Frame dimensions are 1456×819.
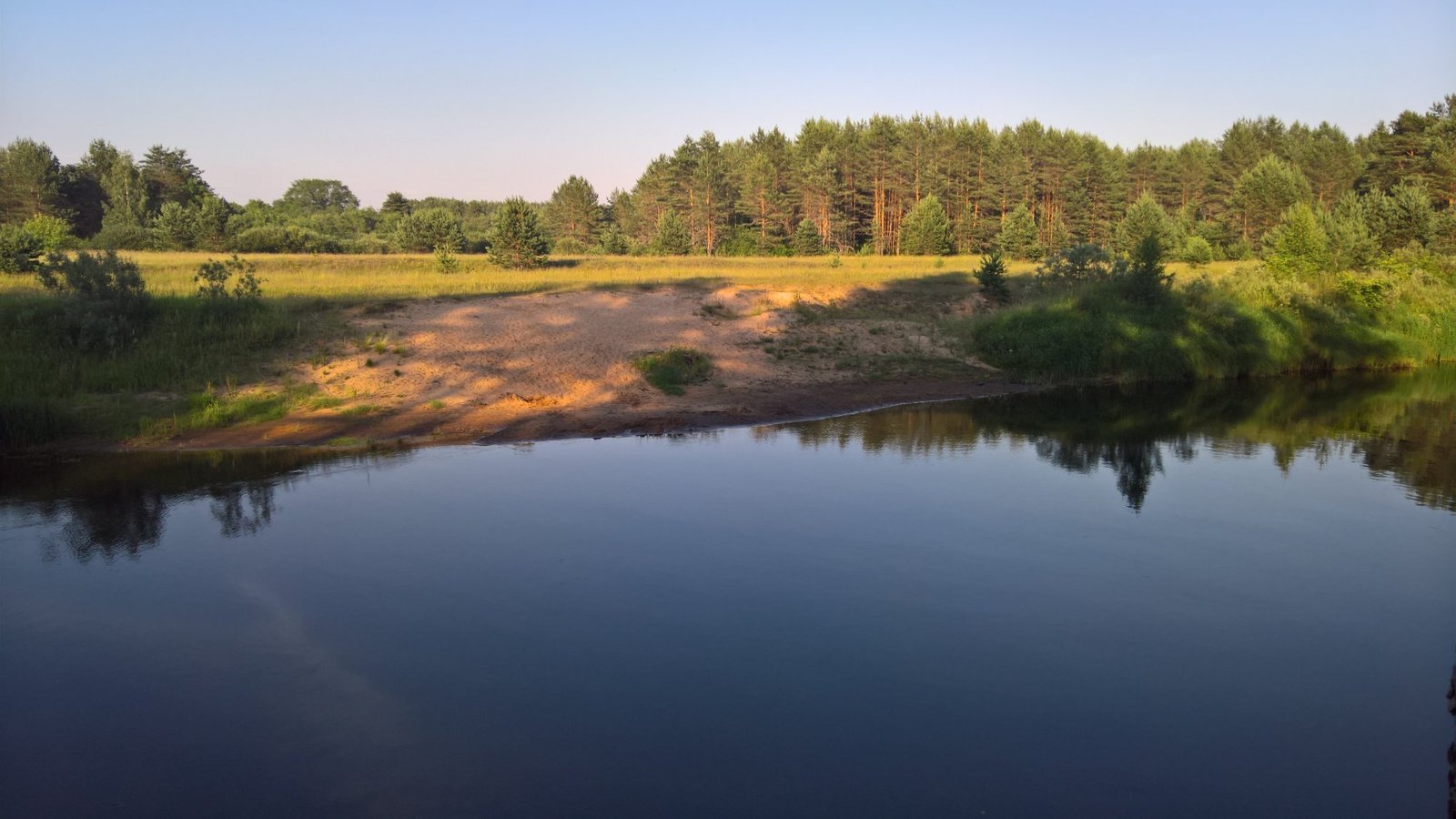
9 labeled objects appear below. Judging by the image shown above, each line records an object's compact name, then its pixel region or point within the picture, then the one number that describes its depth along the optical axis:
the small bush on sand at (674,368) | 20.11
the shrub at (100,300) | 18.14
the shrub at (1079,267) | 29.08
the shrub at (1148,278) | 26.38
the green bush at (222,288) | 20.56
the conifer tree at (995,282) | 30.94
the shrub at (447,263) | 33.81
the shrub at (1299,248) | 30.27
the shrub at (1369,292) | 28.66
